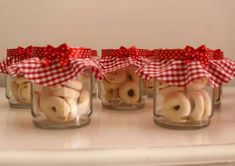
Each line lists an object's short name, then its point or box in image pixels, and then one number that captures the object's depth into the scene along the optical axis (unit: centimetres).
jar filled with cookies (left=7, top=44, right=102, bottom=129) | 45
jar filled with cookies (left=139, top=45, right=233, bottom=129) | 47
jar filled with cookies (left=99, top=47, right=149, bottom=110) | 65
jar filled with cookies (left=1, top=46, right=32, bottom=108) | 64
